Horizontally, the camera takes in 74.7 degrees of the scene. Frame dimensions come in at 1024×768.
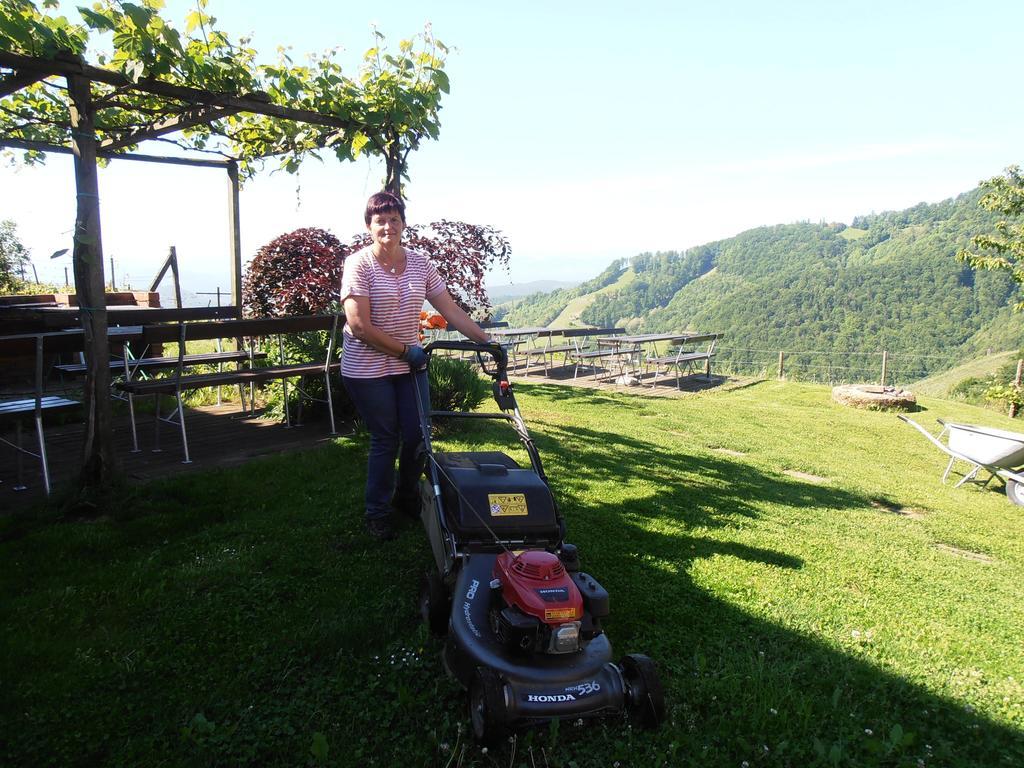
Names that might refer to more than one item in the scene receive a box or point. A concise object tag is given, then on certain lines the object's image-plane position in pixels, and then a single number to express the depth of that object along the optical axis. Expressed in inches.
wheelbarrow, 263.9
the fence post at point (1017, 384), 594.9
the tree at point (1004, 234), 637.3
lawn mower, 85.4
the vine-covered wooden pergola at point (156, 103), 154.9
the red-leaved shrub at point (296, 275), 273.9
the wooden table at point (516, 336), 550.9
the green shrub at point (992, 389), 618.2
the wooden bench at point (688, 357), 538.4
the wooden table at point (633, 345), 542.9
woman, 134.2
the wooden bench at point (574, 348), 569.6
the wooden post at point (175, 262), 381.1
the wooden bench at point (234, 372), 187.0
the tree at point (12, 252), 526.9
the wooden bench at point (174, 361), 238.1
